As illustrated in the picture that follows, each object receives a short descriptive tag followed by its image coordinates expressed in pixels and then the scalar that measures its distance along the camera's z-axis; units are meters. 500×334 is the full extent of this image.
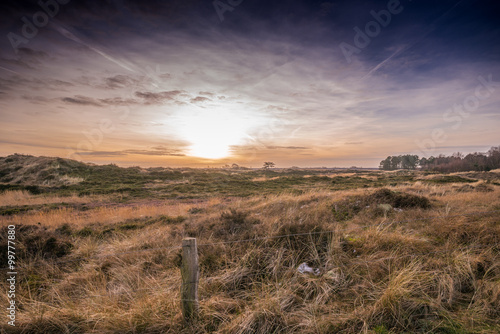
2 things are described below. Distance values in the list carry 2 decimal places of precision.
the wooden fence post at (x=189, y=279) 3.13
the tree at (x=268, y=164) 110.81
